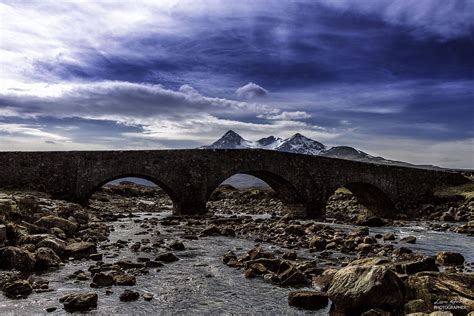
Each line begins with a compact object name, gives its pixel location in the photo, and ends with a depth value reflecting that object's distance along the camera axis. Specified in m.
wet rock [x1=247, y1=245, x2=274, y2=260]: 12.48
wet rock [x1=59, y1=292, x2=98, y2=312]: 7.93
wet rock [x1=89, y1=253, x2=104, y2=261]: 12.23
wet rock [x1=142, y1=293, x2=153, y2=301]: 8.75
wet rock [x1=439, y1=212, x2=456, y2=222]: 29.91
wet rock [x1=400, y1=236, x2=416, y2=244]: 18.19
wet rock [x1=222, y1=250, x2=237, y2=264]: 12.83
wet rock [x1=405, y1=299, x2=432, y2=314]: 7.26
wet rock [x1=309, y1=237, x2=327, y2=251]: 15.62
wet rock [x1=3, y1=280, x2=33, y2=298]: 8.62
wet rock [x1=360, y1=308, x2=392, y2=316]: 7.11
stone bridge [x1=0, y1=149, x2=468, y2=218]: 23.92
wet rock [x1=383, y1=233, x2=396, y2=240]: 18.98
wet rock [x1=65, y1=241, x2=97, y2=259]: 12.31
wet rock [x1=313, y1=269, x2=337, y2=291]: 9.72
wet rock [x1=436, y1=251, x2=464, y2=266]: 13.12
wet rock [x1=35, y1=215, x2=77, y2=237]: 14.70
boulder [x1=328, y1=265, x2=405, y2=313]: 7.45
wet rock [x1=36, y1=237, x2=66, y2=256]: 12.09
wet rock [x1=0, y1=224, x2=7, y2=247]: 11.73
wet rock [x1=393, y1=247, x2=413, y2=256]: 14.43
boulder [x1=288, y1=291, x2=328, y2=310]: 8.40
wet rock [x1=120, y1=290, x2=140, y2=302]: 8.60
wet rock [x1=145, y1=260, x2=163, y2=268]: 11.82
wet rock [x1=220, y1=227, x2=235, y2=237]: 19.30
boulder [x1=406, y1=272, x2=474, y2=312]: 7.84
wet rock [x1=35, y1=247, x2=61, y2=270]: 10.80
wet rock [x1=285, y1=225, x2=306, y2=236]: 19.45
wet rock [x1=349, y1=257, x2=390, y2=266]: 10.35
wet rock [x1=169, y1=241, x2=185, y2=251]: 14.96
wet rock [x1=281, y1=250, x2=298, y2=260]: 13.31
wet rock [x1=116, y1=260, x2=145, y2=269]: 11.44
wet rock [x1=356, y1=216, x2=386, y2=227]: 26.66
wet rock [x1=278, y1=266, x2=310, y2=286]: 10.13
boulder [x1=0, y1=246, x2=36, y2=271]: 10.48
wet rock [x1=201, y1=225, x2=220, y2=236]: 19.16
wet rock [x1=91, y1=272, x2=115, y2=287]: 9.61
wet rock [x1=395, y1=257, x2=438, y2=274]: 10.20
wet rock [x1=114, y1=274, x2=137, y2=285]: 9.73
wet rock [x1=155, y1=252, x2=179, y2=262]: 12.66
